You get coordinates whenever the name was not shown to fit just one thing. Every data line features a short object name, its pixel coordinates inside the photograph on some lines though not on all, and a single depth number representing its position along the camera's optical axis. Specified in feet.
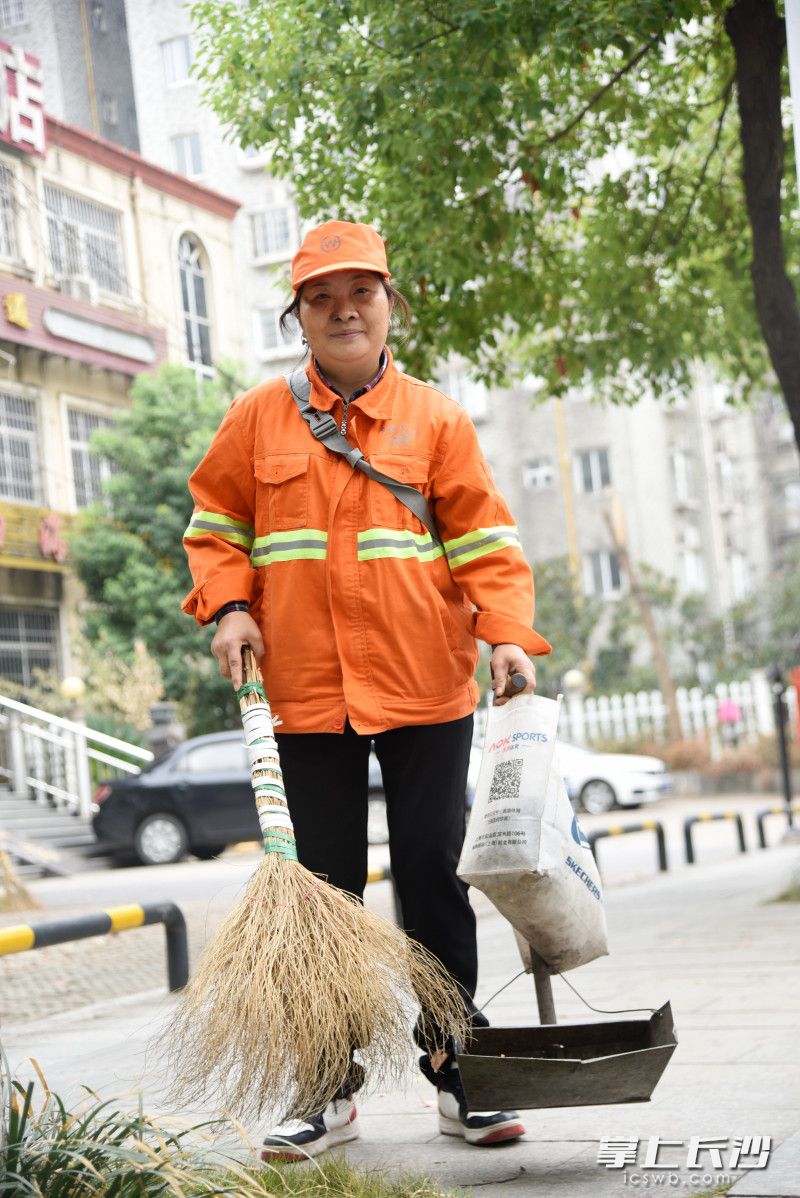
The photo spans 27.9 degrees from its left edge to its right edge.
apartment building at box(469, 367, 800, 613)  123.44
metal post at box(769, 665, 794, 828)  54.85
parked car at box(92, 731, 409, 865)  48.42
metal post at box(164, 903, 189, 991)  22.85
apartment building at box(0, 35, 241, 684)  27.91
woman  11.98
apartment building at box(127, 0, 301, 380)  26.43
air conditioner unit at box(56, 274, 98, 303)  29.48
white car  77.30
